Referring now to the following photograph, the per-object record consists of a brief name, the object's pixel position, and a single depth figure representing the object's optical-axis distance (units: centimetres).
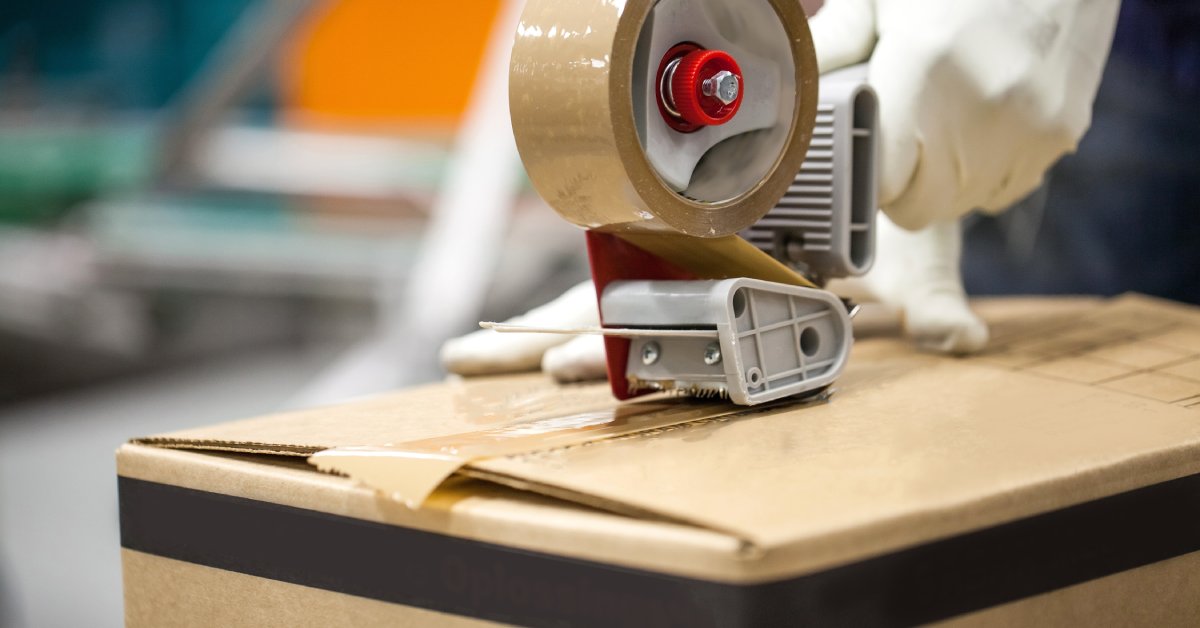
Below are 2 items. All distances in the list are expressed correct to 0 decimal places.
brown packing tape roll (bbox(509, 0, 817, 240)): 94
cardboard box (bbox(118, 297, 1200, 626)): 86
